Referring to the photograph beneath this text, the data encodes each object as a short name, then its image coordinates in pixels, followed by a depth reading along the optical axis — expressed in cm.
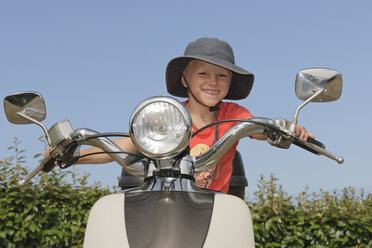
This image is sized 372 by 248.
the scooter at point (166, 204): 176
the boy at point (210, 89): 241
